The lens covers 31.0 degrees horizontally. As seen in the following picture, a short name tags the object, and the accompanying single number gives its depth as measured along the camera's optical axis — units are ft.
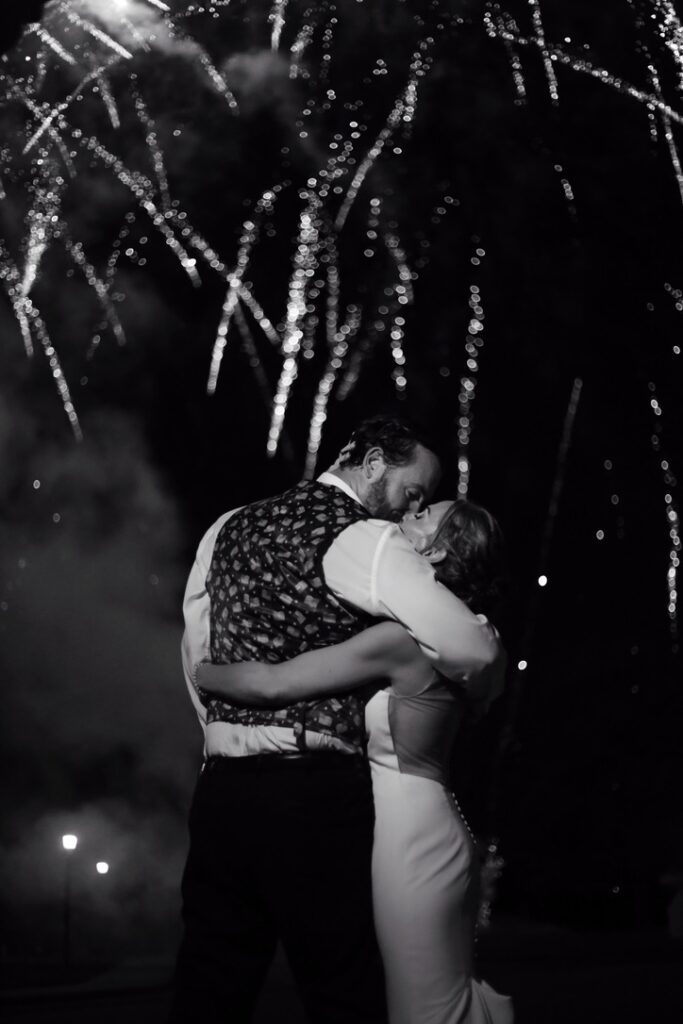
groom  7.88
